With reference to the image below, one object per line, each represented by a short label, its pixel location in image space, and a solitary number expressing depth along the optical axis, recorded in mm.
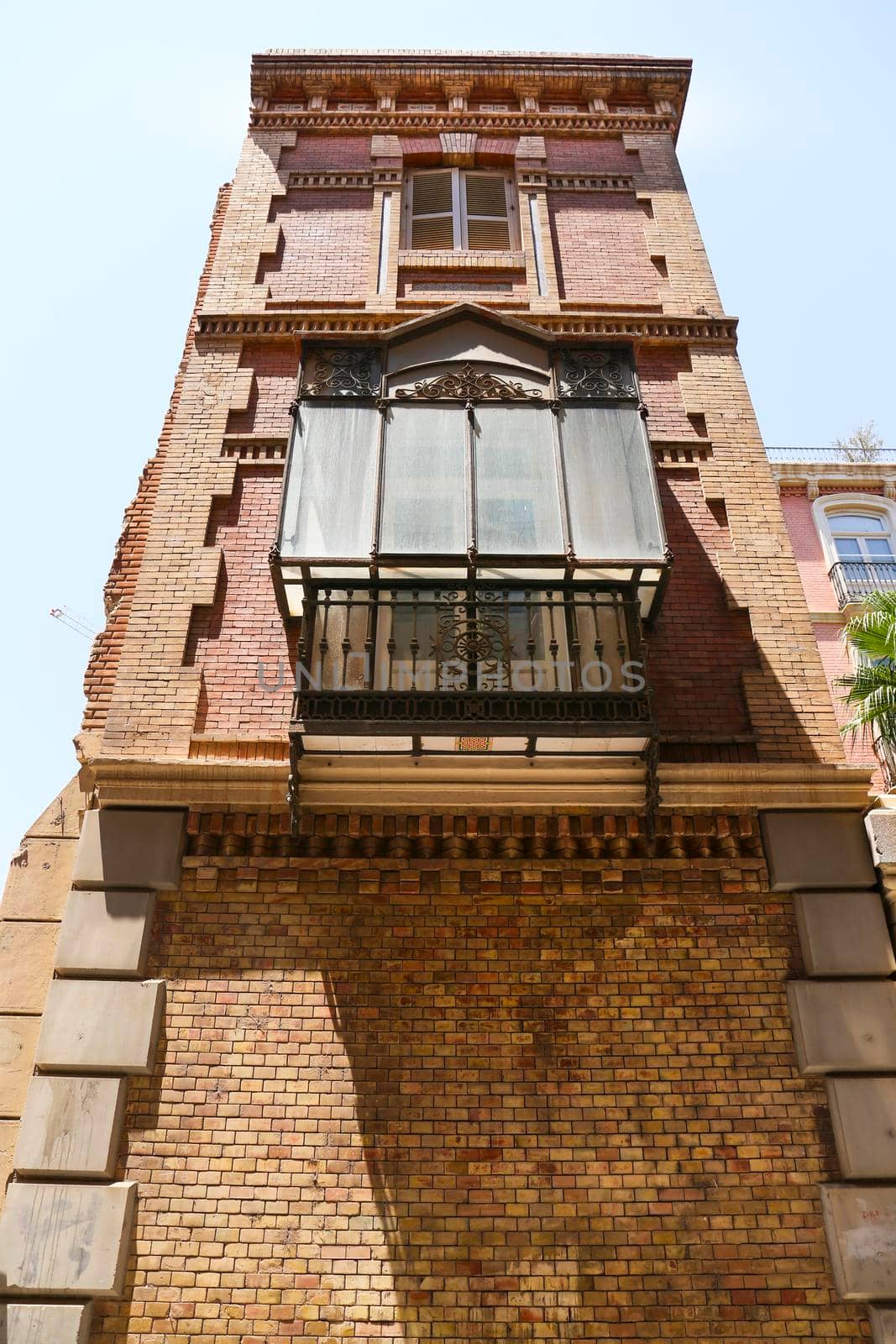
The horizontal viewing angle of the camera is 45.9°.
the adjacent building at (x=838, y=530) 19000
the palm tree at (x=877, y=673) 8625
